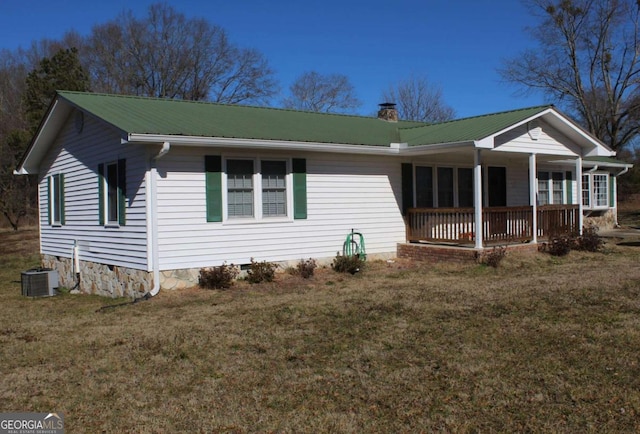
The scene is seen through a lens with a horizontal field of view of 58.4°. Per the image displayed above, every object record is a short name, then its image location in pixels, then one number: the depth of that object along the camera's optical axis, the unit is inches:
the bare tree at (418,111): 1642.5
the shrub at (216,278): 410.9
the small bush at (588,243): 550.9
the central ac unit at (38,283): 483.5
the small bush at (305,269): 450.0
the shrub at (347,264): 468.8
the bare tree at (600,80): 1280.8
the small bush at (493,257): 461.8
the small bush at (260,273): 430.3
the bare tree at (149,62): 1437.0
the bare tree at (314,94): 1692.9
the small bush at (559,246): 517.0
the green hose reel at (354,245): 507.2
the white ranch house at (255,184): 414.0
